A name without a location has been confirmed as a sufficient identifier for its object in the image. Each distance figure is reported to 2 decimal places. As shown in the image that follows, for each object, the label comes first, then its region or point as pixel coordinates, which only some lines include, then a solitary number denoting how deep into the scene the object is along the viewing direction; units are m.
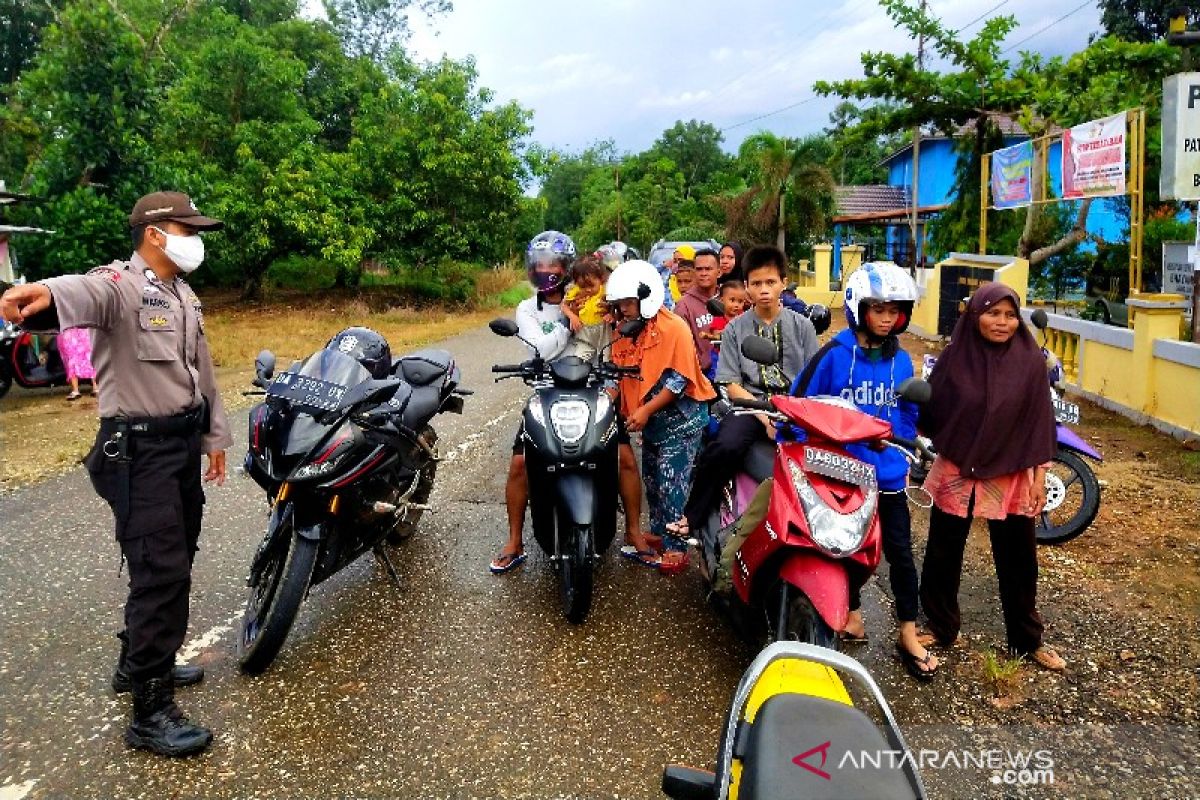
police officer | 3.00
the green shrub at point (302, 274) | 24.95
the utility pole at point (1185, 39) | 6.54
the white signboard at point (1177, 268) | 9.17
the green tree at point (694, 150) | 50.56
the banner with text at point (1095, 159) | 9.29
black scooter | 3.96
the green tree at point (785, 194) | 26.64
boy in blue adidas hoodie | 3.42
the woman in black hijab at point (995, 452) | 3.42
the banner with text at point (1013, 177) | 11.84
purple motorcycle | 4.88
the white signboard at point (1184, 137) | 6.95
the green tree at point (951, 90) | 17.20
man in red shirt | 5.53
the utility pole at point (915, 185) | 20.95
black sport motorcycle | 3.45
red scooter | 2.91
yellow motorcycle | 1.55
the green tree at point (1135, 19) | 28.44
